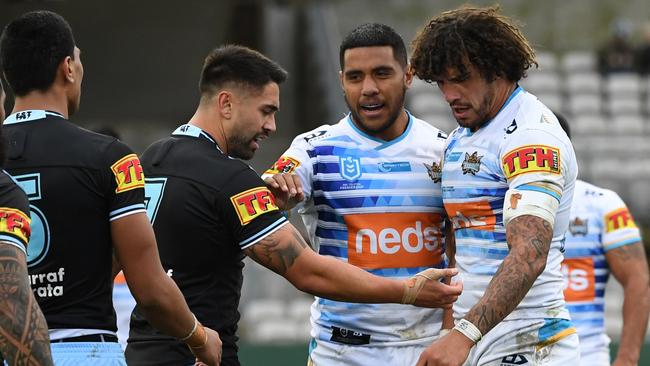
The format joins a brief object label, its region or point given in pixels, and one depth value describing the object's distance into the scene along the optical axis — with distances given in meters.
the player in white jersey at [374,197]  11.85
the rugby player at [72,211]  8.87
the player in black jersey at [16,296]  7.28
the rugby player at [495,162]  10.36
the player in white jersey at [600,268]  14.99
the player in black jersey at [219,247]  10.17
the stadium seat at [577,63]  37.12
